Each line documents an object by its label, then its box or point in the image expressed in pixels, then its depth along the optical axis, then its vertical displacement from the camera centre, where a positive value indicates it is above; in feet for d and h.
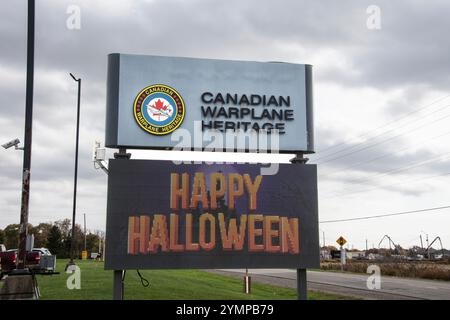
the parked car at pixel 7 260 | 73.87 -4.28
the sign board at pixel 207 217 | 34.12 +0.85
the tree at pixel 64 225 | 349.82 +3.28
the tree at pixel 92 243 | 336.98 -8.54
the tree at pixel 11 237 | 293.80 -4.15
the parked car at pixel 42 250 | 86.75 -3.55
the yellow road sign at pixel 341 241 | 127.44 -2.64
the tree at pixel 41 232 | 331.57 -1.75
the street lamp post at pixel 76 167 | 102.27 +12.76
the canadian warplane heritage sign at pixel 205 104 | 35.91 +8.92
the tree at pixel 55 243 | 277.23 -7.05
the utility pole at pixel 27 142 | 37.86 +6.54
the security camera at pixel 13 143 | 41.98 +6.93
